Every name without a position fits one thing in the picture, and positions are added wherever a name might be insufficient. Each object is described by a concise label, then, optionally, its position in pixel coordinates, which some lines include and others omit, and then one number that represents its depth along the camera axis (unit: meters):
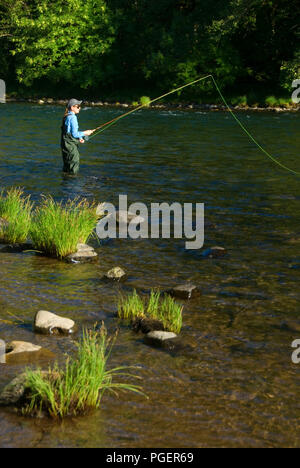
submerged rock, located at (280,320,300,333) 7.20
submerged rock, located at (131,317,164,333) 6.95
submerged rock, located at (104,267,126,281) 8.72
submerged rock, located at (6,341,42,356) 6.20
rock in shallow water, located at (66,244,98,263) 9.56
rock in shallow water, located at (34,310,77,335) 6.76
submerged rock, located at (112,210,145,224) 12.24
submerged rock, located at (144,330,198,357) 6.58
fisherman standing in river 16.06
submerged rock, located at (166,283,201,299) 8.11
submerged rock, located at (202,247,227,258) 10.09
